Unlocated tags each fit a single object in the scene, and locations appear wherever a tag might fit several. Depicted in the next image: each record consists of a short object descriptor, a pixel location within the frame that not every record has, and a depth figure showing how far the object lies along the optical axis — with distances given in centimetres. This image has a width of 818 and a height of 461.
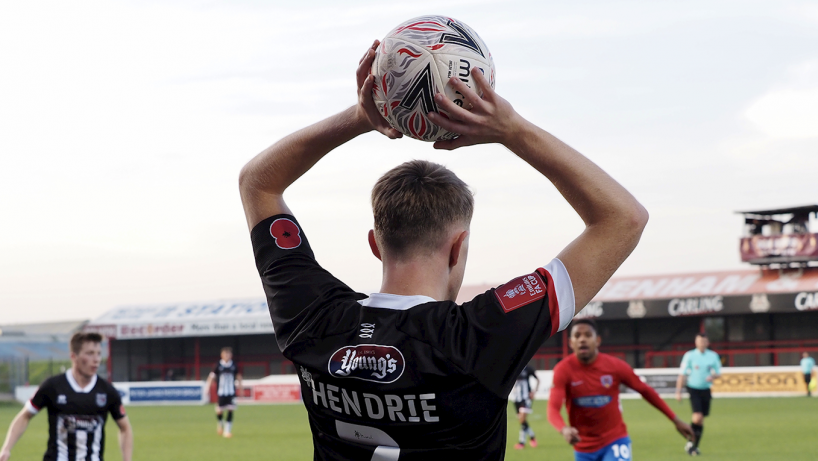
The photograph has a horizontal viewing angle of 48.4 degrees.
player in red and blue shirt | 888
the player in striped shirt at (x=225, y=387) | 2266
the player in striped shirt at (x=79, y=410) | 786
